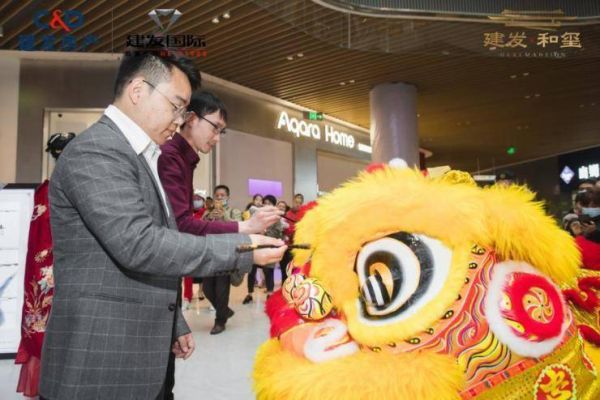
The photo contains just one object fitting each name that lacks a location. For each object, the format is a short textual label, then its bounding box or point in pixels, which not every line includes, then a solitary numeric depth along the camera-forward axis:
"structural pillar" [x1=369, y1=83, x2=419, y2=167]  8.67
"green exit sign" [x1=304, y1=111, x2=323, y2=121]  10.56
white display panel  3.19
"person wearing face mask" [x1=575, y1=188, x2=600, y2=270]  1.47
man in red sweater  1.23
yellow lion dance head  0.94
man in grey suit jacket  0.92
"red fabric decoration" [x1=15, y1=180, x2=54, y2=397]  2.41
